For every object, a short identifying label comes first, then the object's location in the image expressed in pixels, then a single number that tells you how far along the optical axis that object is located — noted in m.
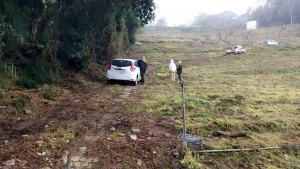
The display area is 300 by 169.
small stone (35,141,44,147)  4.46
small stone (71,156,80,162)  4.13
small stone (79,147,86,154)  4.42
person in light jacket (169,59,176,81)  15.83
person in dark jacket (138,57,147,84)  13.97
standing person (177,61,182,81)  15.72
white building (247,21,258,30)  71.86
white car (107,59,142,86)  12.46
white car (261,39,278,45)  41.73
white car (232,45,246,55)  32.57
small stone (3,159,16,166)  3.77
